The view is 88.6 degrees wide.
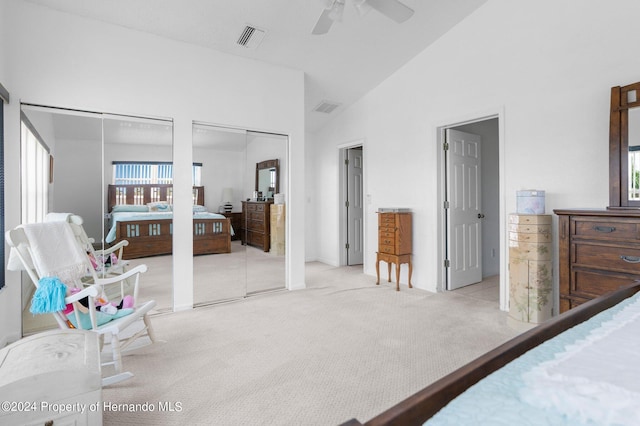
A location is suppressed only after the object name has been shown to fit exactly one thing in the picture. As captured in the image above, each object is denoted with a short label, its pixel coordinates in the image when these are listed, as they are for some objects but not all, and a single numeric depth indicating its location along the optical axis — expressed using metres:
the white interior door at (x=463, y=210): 4.24
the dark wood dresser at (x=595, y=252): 2.29
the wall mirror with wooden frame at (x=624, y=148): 2.55
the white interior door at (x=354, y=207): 5.92
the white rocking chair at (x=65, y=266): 2.07
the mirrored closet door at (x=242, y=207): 3.74
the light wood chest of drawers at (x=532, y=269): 2.88
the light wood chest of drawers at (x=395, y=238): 4.29
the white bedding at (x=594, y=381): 0.58
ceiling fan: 2.42
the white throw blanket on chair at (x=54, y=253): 2.15
